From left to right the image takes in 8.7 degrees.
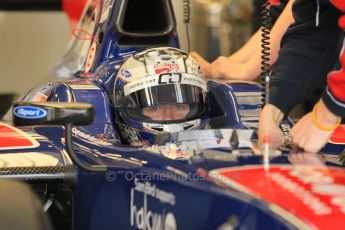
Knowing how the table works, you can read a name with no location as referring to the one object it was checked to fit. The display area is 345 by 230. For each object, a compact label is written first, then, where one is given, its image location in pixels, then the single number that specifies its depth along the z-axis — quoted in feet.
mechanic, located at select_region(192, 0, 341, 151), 18.27
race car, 16.86
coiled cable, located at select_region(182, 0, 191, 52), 20.58
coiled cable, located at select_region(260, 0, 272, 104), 18.17
